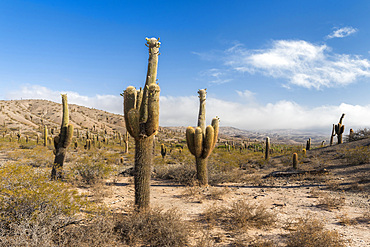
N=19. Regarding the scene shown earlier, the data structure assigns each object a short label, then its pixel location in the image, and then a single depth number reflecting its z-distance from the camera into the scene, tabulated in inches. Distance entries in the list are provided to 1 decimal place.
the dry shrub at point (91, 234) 160.2
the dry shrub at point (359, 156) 567.5
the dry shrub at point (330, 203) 304.5
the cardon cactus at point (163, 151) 773.1
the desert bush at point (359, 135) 975.3
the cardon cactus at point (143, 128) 251.7
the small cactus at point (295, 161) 640.7
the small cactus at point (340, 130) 930.7
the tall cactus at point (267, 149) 871.8
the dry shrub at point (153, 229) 183.0
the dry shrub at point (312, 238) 174.9
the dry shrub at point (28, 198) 177.0
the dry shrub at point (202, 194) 346.3
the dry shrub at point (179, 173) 460.8
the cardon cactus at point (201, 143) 414.6
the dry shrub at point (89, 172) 427.5
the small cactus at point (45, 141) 1020.5
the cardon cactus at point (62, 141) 441.4
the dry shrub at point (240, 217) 232.5
